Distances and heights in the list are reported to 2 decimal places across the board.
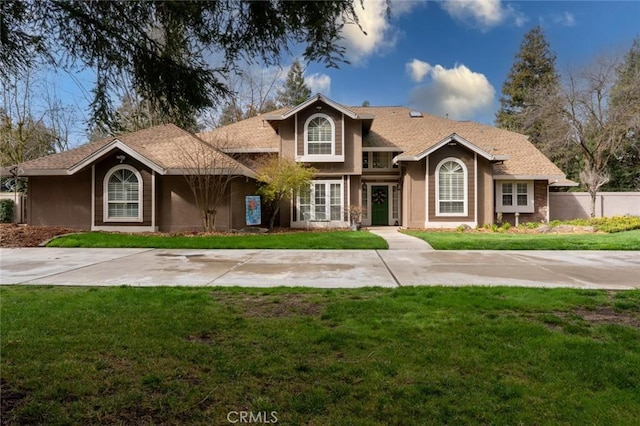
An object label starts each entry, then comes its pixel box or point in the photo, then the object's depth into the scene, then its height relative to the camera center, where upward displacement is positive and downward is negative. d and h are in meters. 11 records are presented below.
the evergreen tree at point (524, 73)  45.09 +15.78
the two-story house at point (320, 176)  16.89 +1.58
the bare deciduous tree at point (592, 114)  24.11 +5.87
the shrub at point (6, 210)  20.47 +0.10
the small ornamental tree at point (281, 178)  17.17 +1.38
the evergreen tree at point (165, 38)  3.30 +1.61
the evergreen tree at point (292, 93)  46.00 +13.97
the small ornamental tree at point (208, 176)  16.25 +1.45
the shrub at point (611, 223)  17.47 -0.81
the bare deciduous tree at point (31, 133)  25.80 +5.87
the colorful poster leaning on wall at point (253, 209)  17.98 +0.03
